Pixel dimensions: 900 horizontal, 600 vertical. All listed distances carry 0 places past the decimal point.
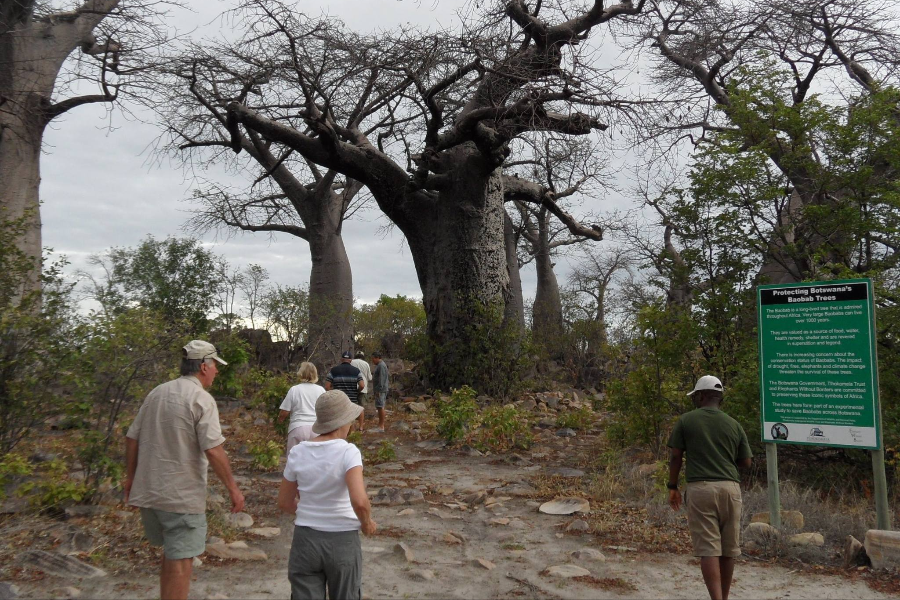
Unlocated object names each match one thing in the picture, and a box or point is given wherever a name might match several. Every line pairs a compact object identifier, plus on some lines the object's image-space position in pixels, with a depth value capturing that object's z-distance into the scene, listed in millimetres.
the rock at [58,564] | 4105
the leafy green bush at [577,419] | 9867
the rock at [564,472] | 7241
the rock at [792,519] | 5227
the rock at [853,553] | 4746
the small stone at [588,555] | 4766
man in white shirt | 9805
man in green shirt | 3947
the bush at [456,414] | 8695
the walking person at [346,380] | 8609
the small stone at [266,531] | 5102
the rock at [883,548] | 4570
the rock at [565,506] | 5905
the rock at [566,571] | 4453
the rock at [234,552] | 4594
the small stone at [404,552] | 4680
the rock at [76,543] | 4398
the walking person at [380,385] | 10508
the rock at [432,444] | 9078
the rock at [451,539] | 5143
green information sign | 5016
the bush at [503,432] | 8719
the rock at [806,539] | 4938
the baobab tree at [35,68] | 8812
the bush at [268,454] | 6641
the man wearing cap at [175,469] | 3342
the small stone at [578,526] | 5434
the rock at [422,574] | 4383
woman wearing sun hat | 2825
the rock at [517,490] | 6586
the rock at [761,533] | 5043
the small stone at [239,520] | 5215
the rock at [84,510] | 4902
